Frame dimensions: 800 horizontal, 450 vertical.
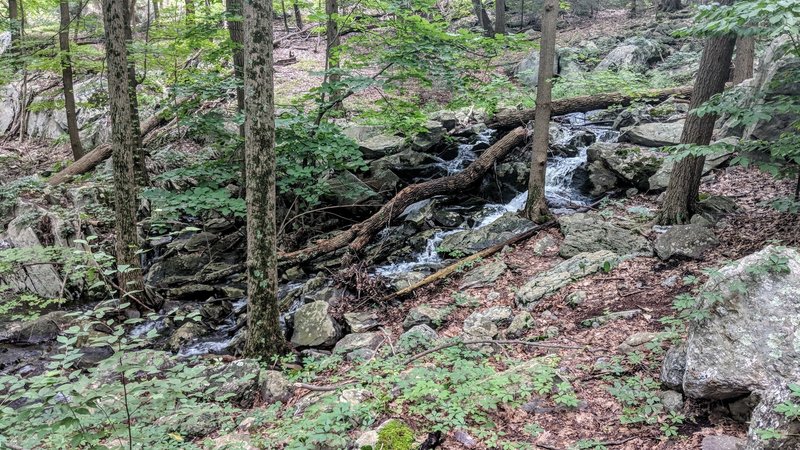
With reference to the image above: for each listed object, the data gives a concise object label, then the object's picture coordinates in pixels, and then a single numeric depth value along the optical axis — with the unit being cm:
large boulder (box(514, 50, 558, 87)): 1741
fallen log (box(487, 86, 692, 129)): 1312
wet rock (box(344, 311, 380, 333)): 644
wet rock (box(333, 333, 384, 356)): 575
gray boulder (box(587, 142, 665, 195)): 931
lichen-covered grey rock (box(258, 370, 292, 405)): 486
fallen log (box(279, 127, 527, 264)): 895
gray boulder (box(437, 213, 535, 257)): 830
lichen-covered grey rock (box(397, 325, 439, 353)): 520
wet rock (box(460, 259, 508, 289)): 692
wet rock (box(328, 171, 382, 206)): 985
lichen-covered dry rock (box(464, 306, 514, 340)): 538
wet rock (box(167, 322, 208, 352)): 677
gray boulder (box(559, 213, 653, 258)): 675
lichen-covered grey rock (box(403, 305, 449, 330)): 602
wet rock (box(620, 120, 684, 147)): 1031
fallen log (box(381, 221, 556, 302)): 723
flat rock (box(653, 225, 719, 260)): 580
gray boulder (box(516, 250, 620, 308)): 594
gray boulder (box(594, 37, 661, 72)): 1666
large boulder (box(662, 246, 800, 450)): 309
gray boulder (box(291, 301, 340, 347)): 628
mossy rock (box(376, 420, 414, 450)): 326
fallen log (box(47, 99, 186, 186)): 1118
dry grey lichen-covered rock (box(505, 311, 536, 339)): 522
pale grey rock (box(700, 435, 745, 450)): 288
